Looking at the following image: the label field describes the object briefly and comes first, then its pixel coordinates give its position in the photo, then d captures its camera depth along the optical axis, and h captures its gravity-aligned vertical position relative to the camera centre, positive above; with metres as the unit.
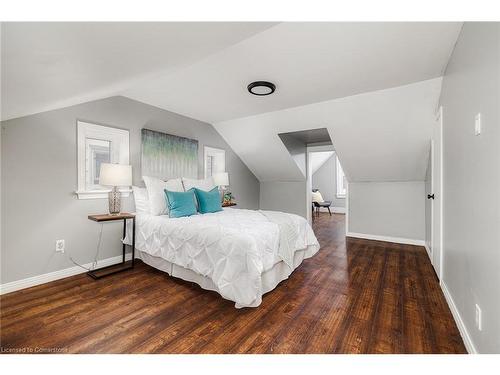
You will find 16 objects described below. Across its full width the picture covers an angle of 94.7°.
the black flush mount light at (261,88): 2.76 +1.24
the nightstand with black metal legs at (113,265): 2.73 -1.05
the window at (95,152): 2.85 +0.46
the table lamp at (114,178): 2.79 +0.10
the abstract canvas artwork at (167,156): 3.54 +0.52
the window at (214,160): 4.72 +0.56
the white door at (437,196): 2.48 -0.11
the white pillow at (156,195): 3.13 -0.12
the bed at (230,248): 1.99 -0.64
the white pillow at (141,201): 3.20 -0.20
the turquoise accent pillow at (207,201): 3.37 -0.22
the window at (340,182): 8.66 +0.19
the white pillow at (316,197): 7.70 -0.34
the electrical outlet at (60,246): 2.65 -0.69
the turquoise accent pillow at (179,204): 3.00 -0.23
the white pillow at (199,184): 3.68 +0.04
